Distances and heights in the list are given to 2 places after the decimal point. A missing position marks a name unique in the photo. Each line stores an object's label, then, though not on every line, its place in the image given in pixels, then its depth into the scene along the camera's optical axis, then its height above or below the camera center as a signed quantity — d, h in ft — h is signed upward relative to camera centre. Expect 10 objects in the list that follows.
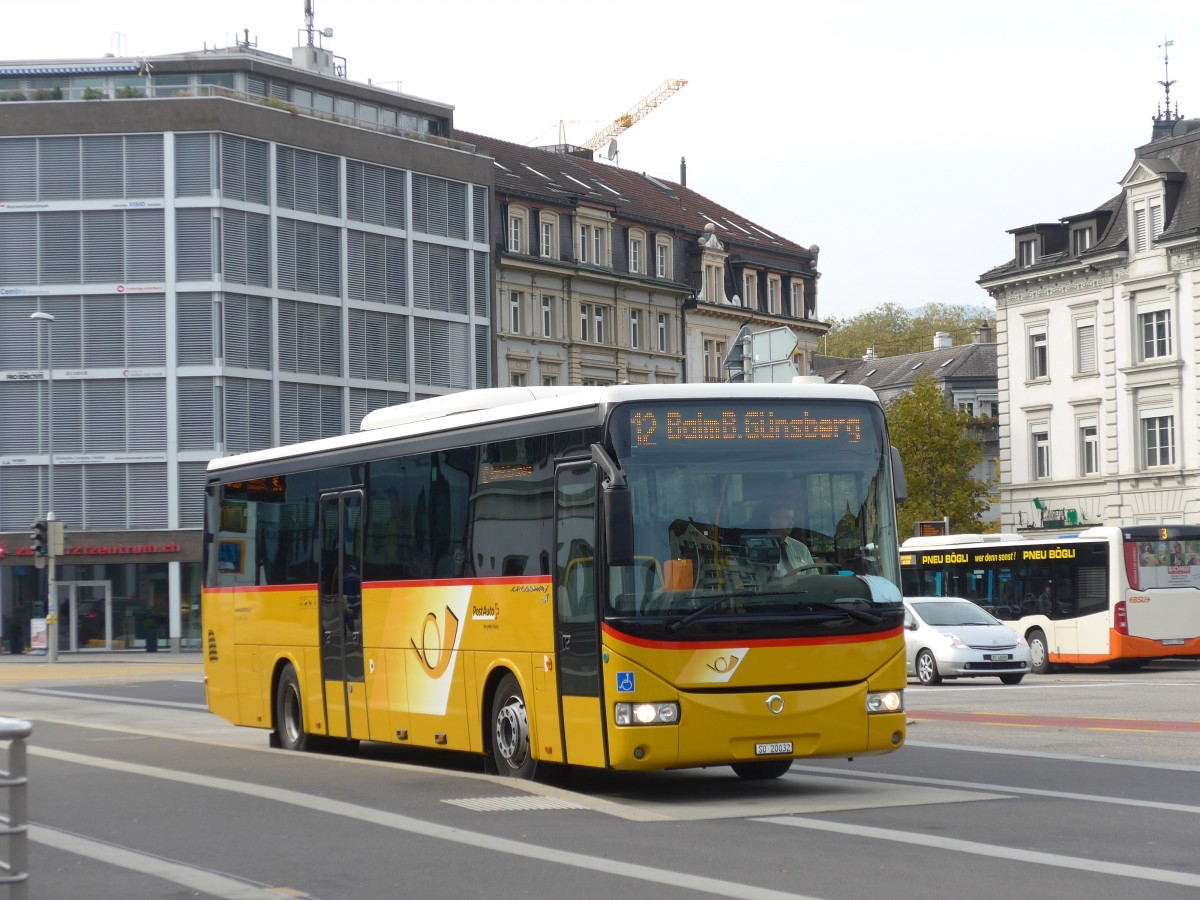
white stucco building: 198.39 +18.59
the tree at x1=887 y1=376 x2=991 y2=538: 232.12 +8.35
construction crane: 410.10 +88.32
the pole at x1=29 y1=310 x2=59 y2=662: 166.91 +4.08
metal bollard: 23.99 -3.44
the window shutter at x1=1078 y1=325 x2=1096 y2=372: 212.02 +19.51
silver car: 107.65 -6.39
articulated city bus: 124.77 -4.35
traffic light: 166.71 +0.48
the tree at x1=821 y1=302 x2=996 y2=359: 375.04 +39.35
